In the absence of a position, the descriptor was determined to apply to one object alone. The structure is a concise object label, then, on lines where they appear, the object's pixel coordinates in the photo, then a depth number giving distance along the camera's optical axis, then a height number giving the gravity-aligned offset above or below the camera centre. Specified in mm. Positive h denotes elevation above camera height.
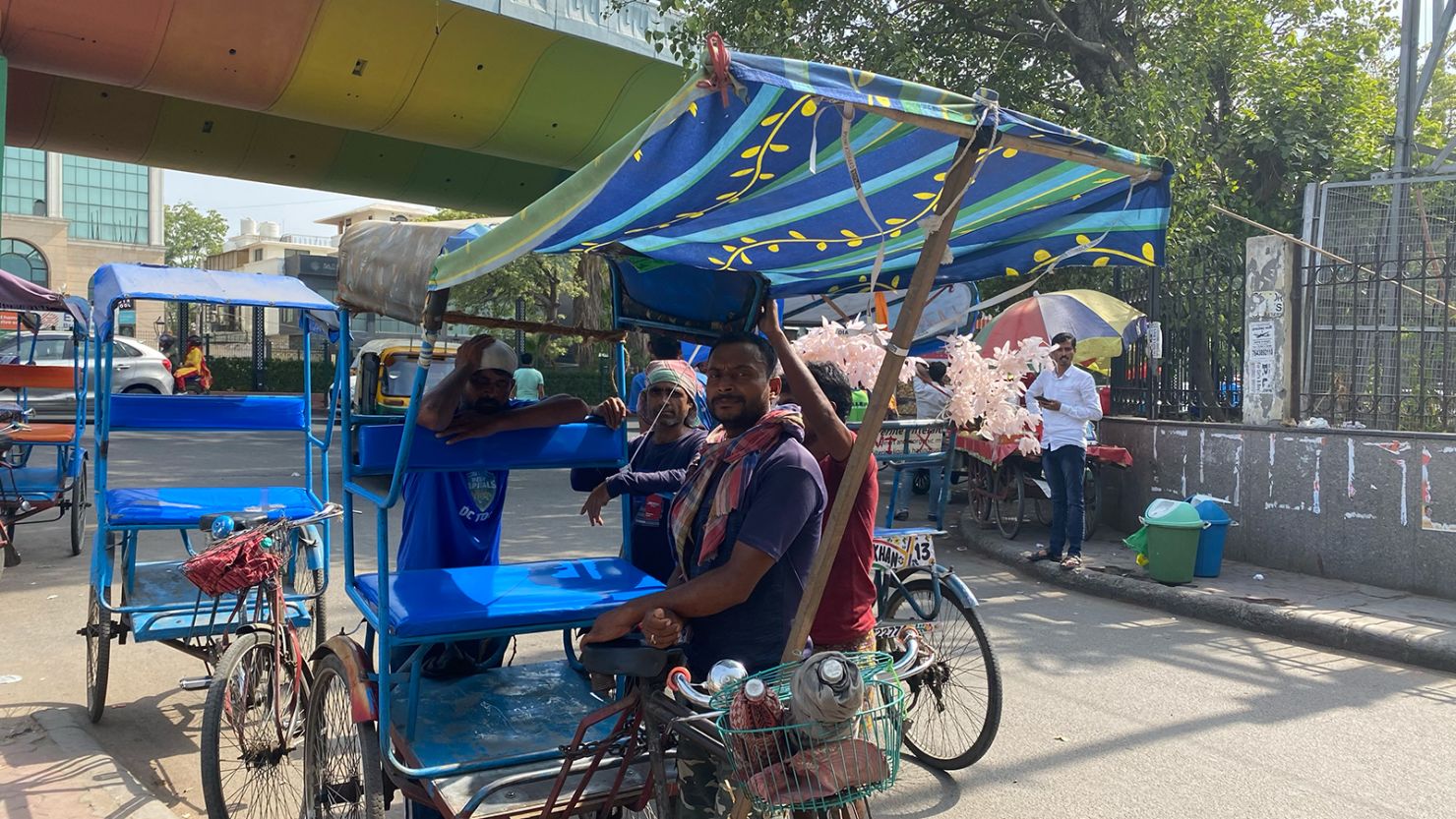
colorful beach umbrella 10617 +778
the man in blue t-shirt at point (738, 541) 2596 -383
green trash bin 7676 -1052
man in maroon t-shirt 2996 -424
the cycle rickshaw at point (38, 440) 8516 -511
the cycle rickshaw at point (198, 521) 4340 -662
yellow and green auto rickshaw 13133 +163
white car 20188 +305
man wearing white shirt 8336 -280
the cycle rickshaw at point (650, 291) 2477 +322
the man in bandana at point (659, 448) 4270 -254
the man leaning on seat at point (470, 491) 3551 -400
